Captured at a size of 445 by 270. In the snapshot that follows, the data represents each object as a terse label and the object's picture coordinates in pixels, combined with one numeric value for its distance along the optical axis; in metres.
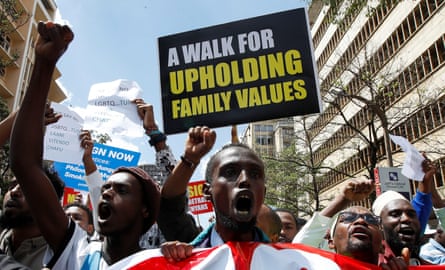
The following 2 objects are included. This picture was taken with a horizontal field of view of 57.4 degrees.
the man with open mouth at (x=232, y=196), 1.82
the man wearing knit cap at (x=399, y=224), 2.99
